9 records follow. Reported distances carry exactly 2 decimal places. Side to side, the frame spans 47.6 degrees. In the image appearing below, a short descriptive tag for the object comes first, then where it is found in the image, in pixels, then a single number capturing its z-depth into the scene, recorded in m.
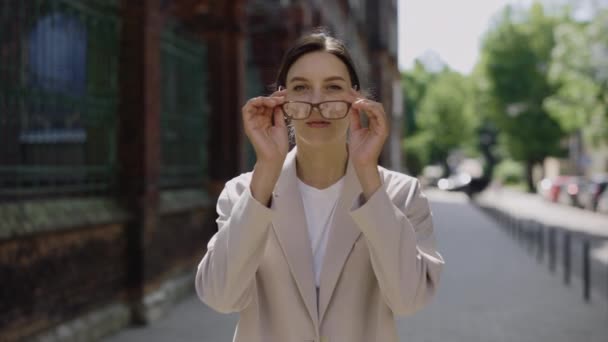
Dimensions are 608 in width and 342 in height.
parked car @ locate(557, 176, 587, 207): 32.06
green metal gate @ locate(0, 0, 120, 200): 5.90
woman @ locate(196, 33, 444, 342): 1.92
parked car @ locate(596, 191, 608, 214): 27.05
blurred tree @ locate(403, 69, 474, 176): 68.81
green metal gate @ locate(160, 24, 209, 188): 9.57
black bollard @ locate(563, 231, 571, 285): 11.15
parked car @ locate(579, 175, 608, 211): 28.54
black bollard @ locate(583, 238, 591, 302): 9.62
